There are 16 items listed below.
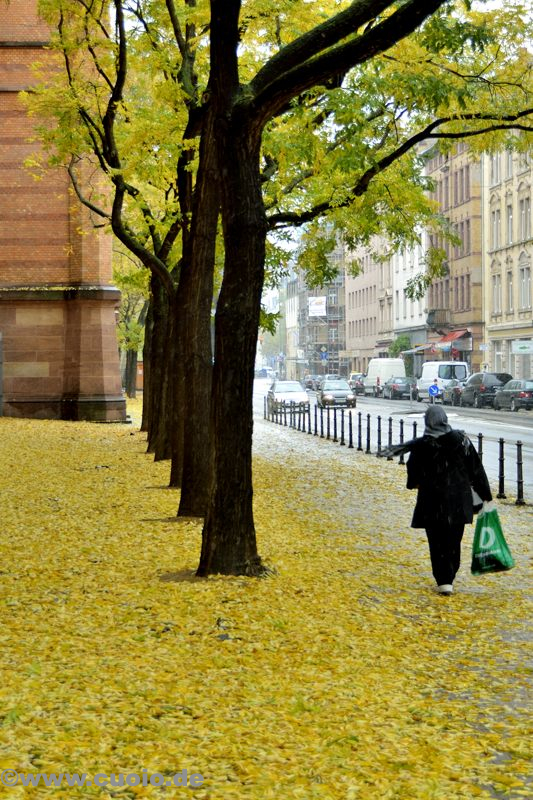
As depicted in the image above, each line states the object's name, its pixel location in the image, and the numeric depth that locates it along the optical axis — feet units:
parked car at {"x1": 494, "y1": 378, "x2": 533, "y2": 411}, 172.55
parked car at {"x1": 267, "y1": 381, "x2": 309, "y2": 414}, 163.94
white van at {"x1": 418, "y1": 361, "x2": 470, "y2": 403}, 213.66
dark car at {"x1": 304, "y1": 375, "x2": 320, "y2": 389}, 328.49
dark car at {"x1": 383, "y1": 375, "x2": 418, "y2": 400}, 243.40
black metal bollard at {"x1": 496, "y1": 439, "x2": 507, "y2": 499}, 61.52
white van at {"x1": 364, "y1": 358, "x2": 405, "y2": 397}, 268.00
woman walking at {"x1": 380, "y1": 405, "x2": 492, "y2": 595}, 34.60
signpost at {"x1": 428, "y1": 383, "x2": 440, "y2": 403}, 183.85
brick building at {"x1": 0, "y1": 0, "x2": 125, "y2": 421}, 124.36
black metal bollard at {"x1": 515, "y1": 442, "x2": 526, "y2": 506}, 58.85
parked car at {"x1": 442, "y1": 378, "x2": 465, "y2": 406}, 199.31
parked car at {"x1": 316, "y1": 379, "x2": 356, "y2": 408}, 191.83
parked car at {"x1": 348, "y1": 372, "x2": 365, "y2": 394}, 289.74
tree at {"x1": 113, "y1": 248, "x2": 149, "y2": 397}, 168.66
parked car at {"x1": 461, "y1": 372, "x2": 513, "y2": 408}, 188.96
